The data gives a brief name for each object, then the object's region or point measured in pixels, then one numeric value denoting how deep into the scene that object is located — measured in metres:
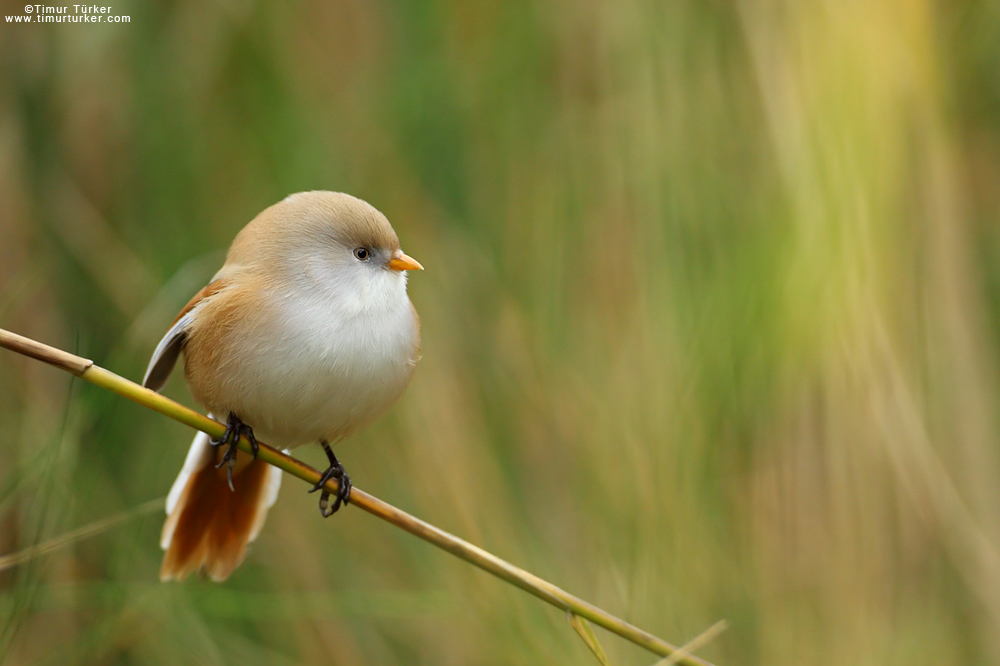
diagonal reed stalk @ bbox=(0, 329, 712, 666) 3.72
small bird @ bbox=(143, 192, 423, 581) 3.77
